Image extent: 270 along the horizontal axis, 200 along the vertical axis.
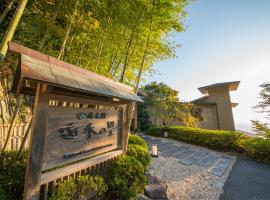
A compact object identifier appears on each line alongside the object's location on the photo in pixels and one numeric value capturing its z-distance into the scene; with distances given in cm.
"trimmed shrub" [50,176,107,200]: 179
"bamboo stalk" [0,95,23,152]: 248
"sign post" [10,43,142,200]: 161
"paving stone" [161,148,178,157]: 659
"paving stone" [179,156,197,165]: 576
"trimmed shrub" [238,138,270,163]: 634
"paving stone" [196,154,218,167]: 572
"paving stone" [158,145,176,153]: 732
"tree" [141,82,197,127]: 1102
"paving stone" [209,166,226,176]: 491
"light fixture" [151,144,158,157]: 616
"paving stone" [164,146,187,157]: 675
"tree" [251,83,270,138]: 757
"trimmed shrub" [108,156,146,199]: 265
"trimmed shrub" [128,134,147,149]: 432
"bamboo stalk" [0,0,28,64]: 166
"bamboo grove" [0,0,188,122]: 298
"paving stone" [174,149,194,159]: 650
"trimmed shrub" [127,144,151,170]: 341
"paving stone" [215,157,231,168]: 569
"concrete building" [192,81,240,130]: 1309
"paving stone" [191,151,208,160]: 653
